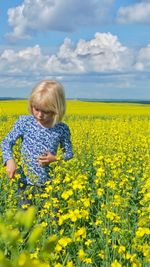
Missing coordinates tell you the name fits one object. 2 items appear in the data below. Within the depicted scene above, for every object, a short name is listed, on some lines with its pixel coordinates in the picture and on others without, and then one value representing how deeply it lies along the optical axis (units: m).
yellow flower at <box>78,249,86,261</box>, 2.42
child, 3.39
